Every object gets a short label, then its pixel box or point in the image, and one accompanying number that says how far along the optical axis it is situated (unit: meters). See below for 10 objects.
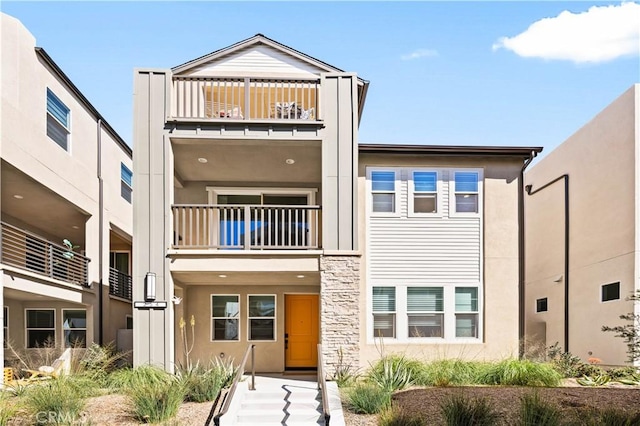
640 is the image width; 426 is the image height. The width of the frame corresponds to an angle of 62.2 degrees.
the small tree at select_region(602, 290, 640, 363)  9.73
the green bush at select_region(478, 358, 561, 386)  11.55
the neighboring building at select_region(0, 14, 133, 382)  13.16
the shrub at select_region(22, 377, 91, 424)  8.76
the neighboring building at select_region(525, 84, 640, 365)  14.80
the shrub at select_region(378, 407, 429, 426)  8.34
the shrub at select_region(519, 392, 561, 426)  8.28
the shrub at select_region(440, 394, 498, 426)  8.45
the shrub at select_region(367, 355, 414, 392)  10.91
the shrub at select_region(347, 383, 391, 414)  9.52
